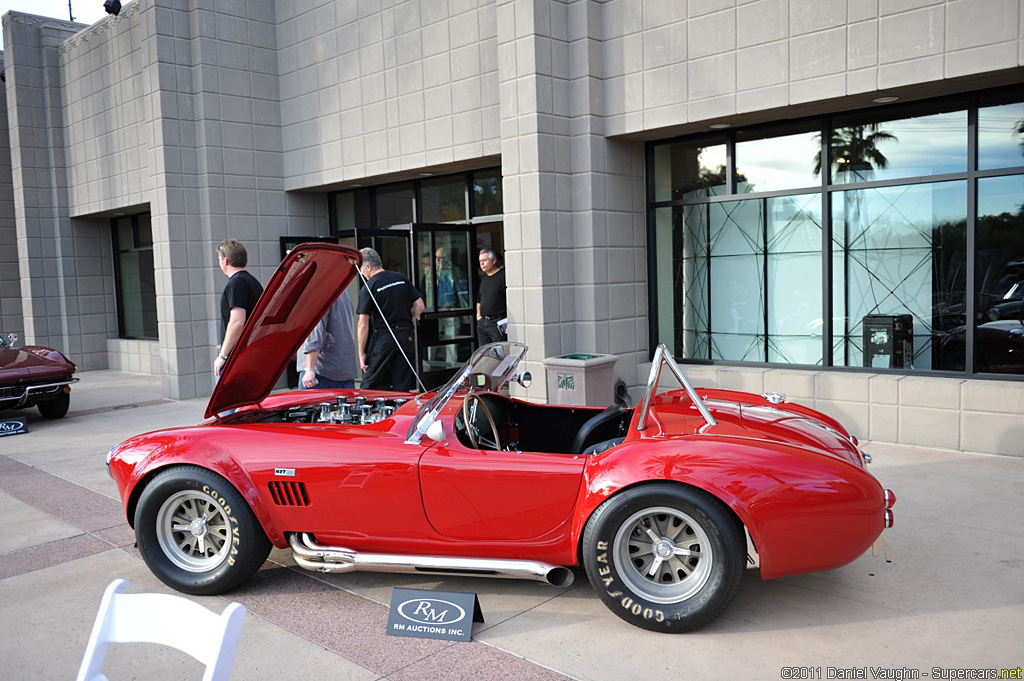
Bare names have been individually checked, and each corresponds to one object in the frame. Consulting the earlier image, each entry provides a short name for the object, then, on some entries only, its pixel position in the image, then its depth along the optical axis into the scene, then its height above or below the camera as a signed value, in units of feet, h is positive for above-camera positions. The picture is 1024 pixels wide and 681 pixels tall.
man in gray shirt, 21.07 -1.84
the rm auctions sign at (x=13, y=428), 30.14 -4.92
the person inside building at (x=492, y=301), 31.45 -0.86
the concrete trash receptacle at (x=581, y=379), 25.35 -3.23
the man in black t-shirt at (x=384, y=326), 23.76 -1.30
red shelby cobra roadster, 11.41 -3.14
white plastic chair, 6.71 -2.91
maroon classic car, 30.68 -3.26
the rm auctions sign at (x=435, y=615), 11.96 -4.94
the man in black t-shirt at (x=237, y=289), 20.62 -0.06
